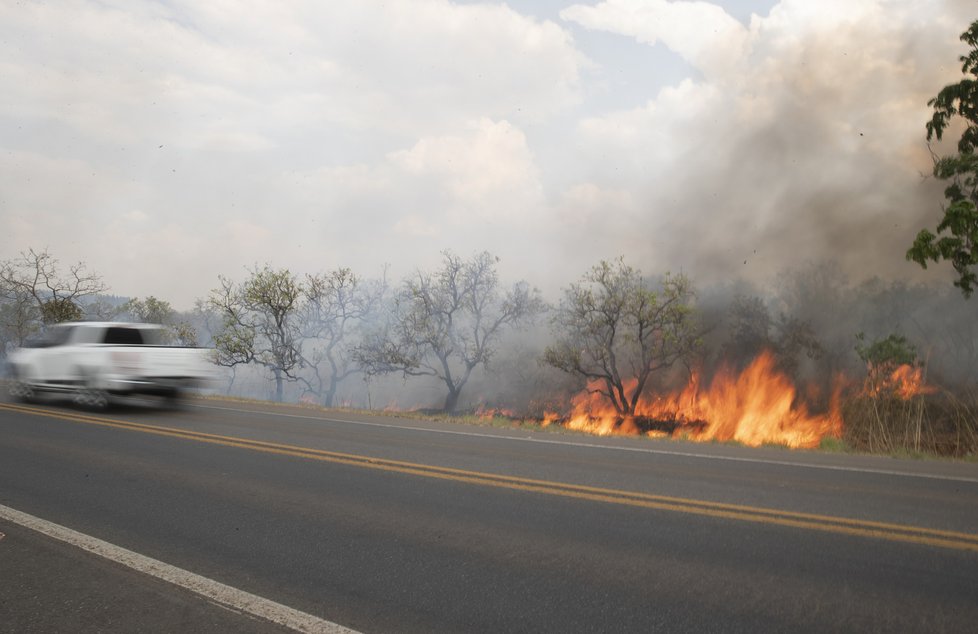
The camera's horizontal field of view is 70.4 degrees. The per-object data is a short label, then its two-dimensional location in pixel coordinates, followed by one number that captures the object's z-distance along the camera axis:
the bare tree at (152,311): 60.47
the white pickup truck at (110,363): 13.90
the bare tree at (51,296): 37.50
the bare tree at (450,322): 42.38
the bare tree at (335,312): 47.16
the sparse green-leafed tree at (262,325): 43.12
